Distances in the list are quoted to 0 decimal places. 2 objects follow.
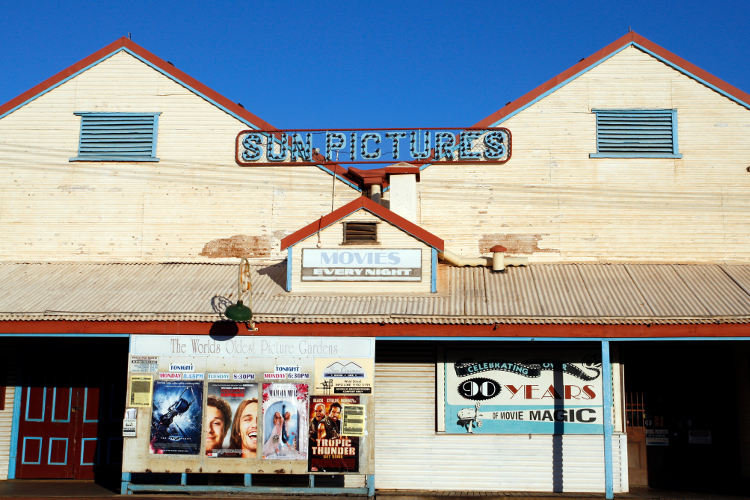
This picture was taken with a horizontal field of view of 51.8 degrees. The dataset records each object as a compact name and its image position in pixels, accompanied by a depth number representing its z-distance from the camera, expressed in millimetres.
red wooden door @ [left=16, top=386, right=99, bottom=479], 16672
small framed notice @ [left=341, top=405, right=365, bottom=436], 14125
